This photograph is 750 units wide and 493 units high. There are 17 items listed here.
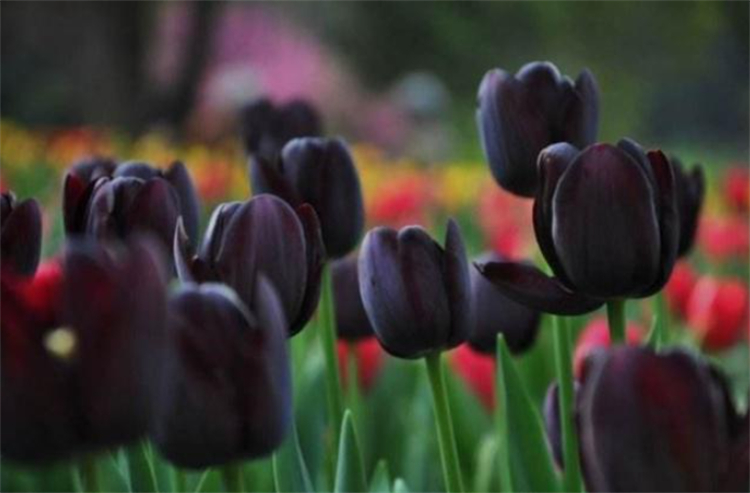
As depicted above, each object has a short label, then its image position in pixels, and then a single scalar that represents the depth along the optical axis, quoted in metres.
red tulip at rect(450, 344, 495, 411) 2.49
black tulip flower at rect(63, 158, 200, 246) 1.50
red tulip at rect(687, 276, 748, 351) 2.86
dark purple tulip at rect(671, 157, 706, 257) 1.69
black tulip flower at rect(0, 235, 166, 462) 1.29
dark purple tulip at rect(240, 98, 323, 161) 2.08
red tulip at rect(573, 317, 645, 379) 2.05
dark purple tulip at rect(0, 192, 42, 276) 1.48
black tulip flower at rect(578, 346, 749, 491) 1.28
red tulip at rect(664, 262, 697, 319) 3.21
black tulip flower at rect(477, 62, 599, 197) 1.64
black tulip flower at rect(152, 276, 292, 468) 1.33
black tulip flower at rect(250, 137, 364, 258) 1.69
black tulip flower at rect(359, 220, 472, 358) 1.53
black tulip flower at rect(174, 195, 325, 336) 1.45
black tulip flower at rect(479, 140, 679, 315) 1.48
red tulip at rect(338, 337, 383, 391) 2.48
